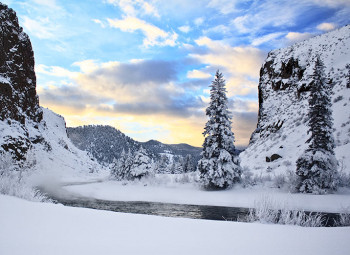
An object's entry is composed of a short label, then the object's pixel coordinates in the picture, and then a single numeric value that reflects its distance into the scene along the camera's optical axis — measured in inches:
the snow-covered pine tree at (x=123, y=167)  1774.1
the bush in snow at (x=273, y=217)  313.1
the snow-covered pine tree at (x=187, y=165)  2815.0
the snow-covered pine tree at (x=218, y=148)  957.2
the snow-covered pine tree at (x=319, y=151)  750.5
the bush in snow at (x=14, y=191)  471.4
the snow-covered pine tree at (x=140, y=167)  1432.1
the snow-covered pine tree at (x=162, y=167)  3179.1
